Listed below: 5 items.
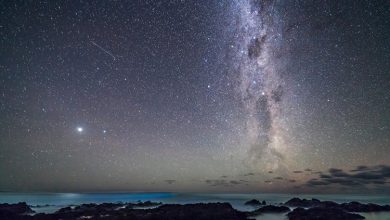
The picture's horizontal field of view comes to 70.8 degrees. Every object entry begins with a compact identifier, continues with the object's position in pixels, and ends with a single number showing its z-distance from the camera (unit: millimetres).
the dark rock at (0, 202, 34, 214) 46034
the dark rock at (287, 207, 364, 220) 38219
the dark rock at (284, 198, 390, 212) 50456
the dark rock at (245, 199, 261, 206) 75362
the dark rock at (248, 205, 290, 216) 52700
